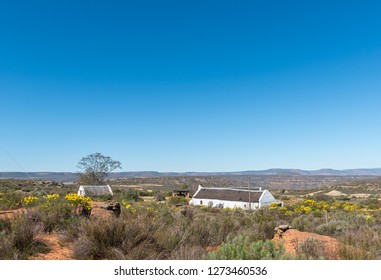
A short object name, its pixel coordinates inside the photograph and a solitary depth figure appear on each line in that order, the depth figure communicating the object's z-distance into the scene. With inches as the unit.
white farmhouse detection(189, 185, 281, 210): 1652.3
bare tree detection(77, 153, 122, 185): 2442.2
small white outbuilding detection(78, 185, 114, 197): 1739.7
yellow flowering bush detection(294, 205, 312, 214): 1091.2
